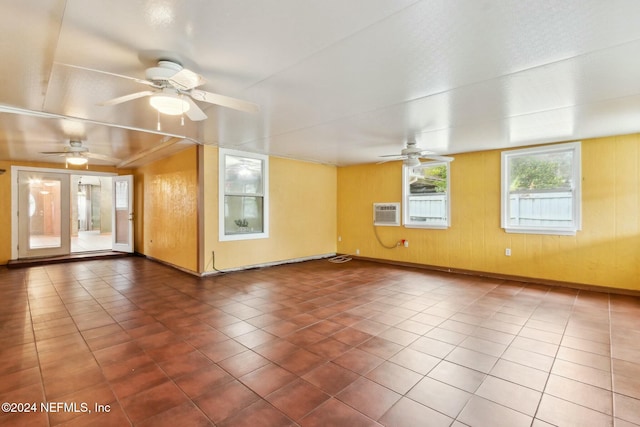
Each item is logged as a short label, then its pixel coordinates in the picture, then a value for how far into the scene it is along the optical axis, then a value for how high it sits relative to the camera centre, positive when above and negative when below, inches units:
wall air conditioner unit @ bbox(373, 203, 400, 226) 262.4 -2.8
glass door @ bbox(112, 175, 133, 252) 303.7 -1.4
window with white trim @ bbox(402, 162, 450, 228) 238.4 +13.0
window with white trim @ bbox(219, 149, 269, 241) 221.8 +12.4
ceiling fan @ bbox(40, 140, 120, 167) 201.2 +40.8
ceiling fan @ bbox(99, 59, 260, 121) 85.9 +37.4
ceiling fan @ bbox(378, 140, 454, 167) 191.9 +37.1
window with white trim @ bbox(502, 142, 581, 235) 185.5 +13.6
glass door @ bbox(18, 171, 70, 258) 267.4 -2.0
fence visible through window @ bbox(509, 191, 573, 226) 188.5 +1.5
